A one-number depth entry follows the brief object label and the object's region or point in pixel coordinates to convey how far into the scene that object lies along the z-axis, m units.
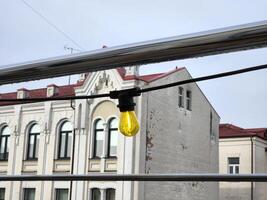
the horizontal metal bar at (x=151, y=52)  0.74
